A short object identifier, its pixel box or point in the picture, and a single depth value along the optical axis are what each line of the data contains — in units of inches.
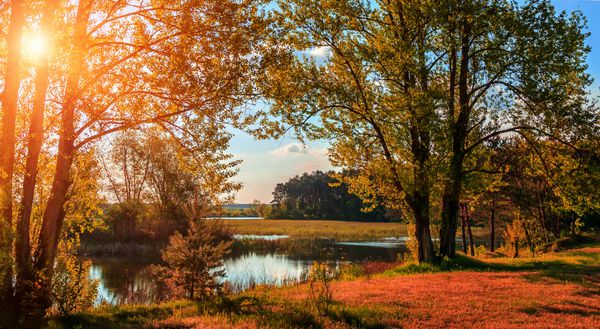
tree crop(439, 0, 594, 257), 770.8
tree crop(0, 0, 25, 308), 429.4
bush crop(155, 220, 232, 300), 539.8
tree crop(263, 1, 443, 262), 773.3
